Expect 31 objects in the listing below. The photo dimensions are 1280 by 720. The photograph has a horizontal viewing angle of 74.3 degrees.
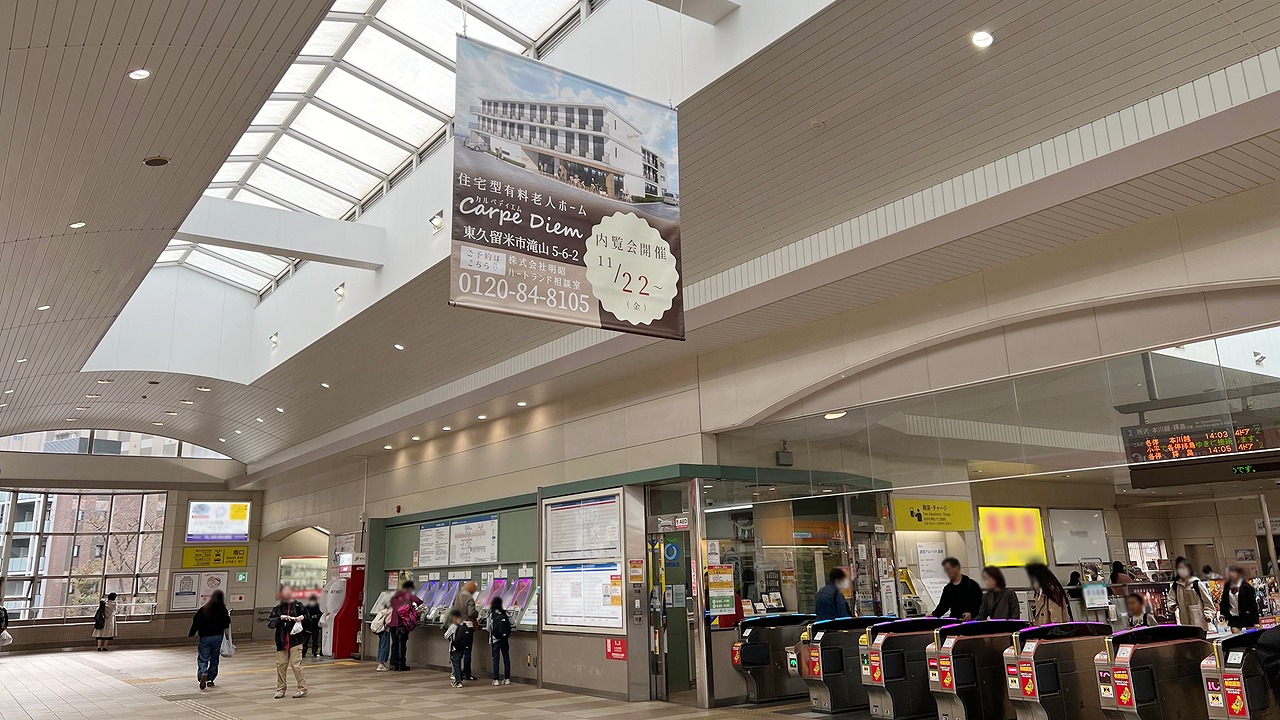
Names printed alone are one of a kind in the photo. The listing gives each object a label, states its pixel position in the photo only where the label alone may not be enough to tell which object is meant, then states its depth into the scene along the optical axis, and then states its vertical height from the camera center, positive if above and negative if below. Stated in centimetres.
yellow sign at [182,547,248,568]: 2525 +67
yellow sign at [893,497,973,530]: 891 +46
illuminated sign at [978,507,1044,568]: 870 +20
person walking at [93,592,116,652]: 2214 -99
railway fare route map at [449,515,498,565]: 1383 +51
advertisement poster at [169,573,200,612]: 2475 -28
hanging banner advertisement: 467 +212
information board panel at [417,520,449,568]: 1498 +51
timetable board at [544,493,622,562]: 1061 +51
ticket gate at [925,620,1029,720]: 751 -100
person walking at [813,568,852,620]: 980 -45
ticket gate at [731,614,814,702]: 959 -101
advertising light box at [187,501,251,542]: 2550 +176
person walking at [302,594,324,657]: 1712 -85
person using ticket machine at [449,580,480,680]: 1266 -54
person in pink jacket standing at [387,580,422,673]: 1467 -79
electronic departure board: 659 +88
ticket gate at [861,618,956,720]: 808 -103
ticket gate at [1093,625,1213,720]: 623 -89
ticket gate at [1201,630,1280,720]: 578 -91
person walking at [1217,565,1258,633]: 704 -45
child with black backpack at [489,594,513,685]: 1221 -90
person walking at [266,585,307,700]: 1122 -76
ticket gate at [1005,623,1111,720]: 693 -96
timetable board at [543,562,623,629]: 1038 -34
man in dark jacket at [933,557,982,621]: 891 -43
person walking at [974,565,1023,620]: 870 -45
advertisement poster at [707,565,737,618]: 991 -30
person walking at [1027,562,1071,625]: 837 -44
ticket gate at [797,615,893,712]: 876 -106
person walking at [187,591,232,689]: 1257 -79
